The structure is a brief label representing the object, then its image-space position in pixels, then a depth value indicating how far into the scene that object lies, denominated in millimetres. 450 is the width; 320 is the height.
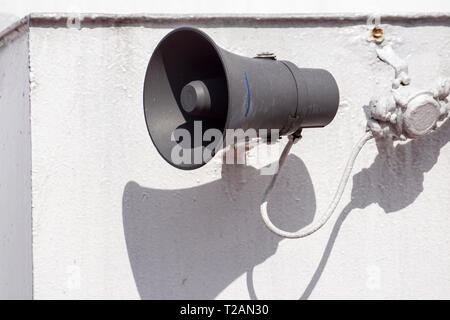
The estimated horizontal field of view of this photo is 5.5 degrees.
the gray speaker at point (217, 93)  6783
